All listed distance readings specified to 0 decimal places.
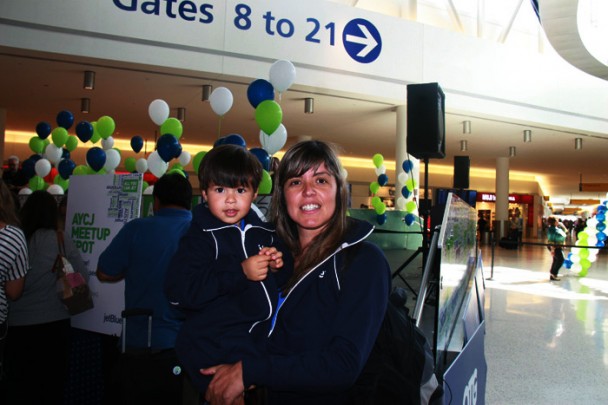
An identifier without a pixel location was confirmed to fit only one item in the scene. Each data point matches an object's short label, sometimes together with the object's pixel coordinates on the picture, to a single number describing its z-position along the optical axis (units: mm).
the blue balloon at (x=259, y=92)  4738
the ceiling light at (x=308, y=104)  10117
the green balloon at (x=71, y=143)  6635
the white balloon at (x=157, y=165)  5531
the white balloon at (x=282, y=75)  5367
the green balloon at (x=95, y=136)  6360
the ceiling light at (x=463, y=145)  15188
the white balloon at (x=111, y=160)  5820
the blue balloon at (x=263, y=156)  4246
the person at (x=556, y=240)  9047
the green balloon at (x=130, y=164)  6302
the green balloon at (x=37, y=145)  6770
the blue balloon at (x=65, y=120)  6465
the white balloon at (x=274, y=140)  4875
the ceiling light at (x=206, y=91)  9453
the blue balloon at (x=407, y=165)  10180
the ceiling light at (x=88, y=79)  8617
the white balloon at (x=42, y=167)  6175
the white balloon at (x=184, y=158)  6807
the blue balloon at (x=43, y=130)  6785
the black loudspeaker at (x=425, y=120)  5410
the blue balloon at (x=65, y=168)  5832
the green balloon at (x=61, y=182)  5878
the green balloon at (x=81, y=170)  5751
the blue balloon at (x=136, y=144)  7508
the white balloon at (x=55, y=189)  5541
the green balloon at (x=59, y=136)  6223
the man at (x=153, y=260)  2201
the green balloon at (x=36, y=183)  6102
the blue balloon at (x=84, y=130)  6193
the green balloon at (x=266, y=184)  3725
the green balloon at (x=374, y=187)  11750
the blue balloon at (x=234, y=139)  3610
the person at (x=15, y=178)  6488
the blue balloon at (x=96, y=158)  5312
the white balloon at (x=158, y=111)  5930
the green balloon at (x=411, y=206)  10258
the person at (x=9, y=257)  2068
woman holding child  1021
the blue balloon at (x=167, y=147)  5035
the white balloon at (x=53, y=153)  6371
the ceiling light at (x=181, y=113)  11548
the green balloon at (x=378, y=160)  11195
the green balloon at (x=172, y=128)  5352
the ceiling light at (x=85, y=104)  10938
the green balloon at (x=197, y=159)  4547
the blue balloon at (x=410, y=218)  10125
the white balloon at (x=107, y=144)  6254
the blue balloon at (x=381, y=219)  11805
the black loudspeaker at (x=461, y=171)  10055
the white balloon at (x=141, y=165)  6660
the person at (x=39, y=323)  2375
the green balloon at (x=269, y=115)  4559
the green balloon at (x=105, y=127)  6113
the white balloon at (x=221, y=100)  5562
